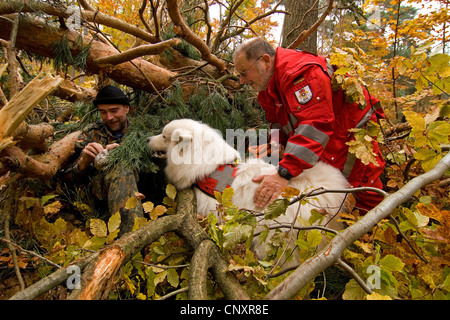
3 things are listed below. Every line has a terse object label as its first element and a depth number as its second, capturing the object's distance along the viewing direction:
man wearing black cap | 2.88
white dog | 2.82
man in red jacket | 2.48
